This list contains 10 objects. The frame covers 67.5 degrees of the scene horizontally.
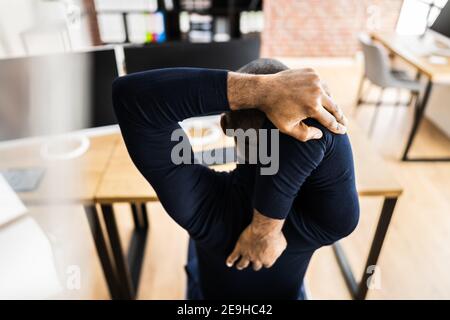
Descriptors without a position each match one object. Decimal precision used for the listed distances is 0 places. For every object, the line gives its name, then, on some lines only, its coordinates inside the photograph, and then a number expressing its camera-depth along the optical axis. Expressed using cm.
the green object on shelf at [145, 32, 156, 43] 298
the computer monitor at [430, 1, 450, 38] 189
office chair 237
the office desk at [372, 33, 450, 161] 208
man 46
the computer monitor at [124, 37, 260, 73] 130
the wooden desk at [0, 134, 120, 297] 113
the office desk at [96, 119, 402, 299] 110
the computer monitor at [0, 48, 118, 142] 116
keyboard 113
